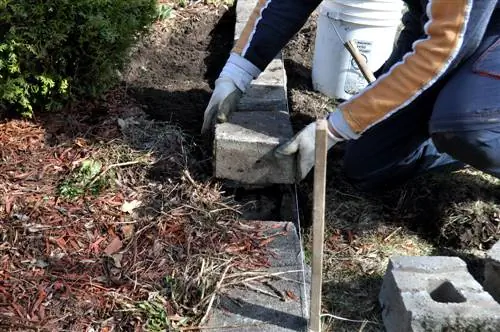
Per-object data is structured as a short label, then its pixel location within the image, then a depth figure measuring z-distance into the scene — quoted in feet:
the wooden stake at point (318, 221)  5.43
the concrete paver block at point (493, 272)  7.37
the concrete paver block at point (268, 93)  9.42
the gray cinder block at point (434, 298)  6.27
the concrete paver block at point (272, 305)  6.52
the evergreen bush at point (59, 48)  8.68
